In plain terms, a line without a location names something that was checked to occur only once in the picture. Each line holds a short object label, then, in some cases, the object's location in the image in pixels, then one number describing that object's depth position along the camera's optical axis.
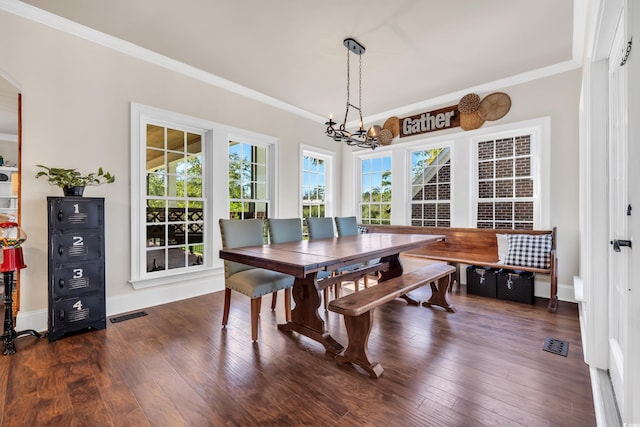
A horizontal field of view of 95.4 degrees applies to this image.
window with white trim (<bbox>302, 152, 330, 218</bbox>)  5.39
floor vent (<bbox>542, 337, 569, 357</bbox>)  2.22
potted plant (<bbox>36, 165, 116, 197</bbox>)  2.55
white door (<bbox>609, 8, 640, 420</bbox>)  1.54
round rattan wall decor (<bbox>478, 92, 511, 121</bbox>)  3.96
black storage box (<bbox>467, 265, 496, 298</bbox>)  3.63
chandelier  2.85
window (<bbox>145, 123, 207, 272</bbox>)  3.47
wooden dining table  2.00
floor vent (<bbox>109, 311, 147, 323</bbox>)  2.91
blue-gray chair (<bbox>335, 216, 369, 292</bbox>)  3.97
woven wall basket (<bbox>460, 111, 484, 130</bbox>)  4.16
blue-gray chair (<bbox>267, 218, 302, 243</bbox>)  3.18
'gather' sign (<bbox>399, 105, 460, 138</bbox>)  4.42
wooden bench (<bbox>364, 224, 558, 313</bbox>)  3.62
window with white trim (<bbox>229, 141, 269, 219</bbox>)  4.27
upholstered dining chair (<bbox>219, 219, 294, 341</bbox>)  2.43
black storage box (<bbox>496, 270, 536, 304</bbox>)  3.39
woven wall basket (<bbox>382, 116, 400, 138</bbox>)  5.04
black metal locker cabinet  2.44
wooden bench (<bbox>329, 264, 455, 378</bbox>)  1.94
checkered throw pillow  3.40
